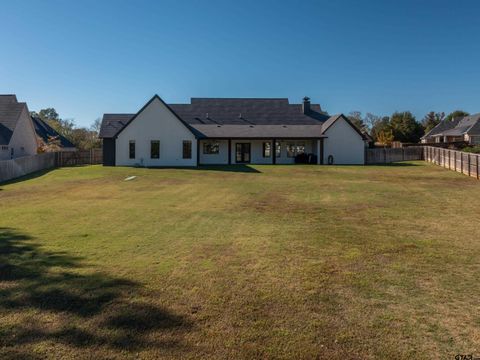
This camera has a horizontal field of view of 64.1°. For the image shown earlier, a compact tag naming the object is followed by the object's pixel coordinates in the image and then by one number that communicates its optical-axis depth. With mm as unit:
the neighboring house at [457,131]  59688
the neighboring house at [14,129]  33438
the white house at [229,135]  34156
